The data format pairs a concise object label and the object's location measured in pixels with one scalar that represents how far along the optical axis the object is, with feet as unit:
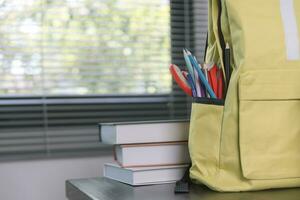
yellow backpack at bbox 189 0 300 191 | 4.64
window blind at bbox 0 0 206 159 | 6.27
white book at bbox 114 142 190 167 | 5.03
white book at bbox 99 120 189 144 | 4.99
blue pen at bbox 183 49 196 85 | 4.89
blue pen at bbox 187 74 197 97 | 4.94
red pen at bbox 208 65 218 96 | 4.86
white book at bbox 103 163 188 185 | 5.00
